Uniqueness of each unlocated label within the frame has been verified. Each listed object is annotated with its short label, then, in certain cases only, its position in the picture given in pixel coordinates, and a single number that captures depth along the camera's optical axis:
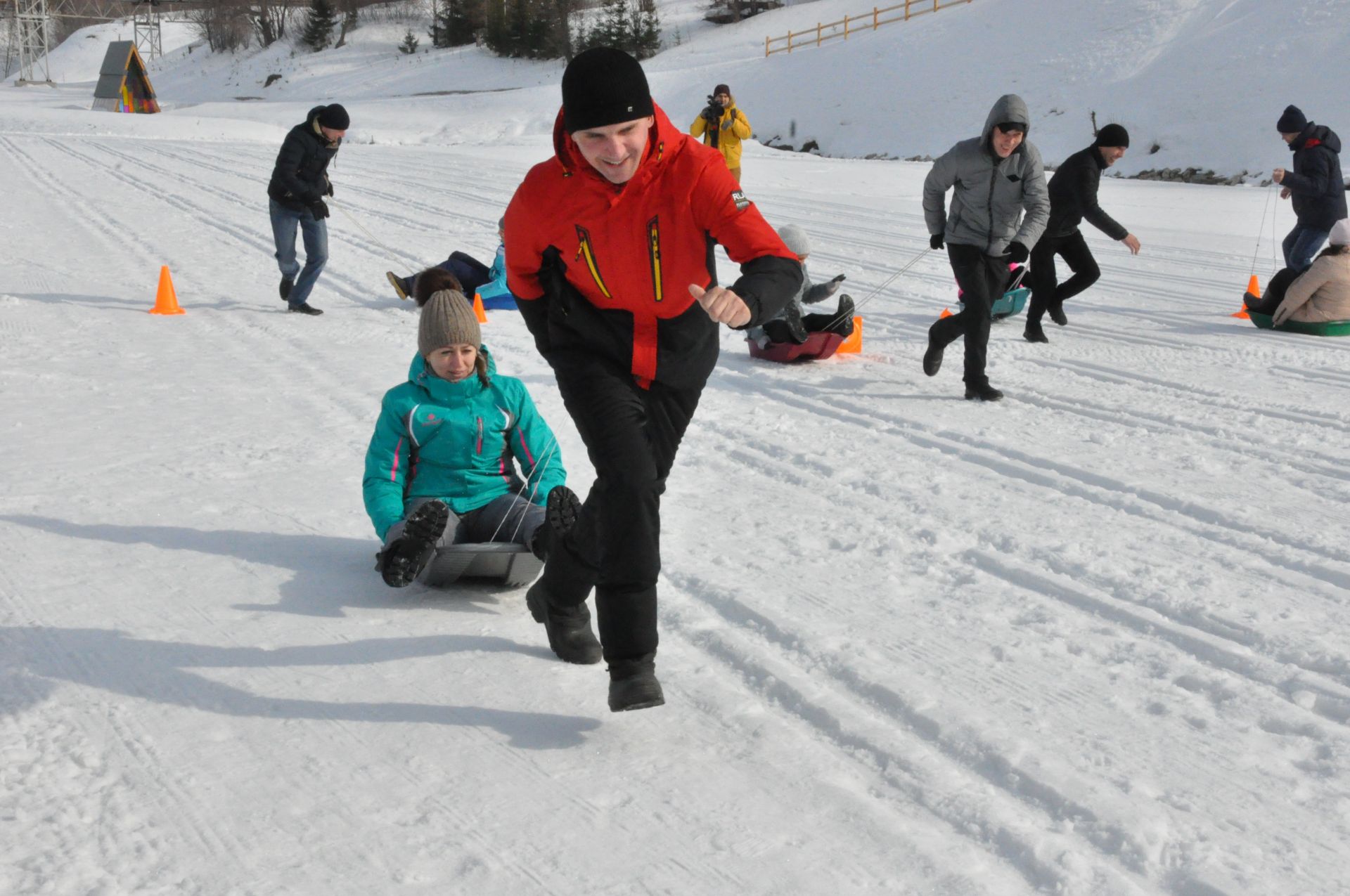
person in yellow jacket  12.81
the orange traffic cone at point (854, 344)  7.79
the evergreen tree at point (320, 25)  64.06
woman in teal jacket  3.80
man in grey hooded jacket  6.43
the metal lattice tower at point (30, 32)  61.75
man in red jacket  2.75
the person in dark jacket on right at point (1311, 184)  9.00
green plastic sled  8.55
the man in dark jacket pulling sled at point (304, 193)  8.62
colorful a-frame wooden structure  45.69
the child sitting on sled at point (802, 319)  7.00
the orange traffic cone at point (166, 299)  8.55
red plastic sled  7.38
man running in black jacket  8.33
